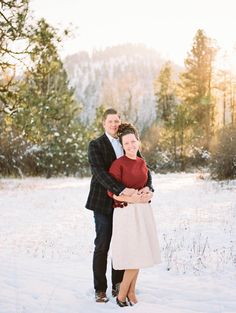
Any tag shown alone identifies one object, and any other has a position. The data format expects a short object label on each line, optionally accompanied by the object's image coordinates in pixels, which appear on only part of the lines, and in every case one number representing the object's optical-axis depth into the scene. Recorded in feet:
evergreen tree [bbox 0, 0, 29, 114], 65.16
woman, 15.49
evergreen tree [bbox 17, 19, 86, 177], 68.54
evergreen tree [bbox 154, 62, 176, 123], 155.33
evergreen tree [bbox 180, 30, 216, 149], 134.62
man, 16.66
